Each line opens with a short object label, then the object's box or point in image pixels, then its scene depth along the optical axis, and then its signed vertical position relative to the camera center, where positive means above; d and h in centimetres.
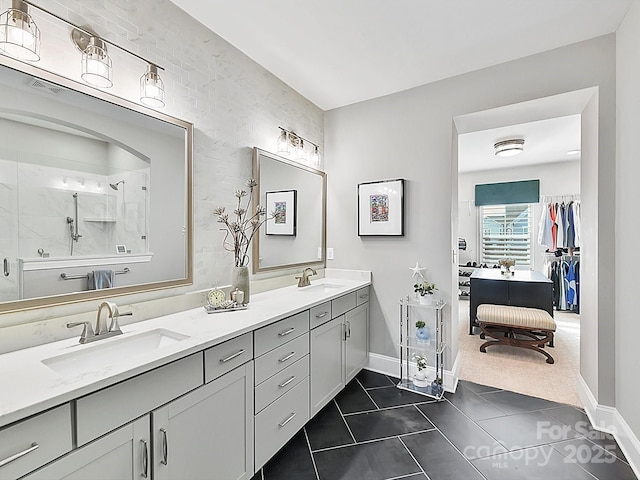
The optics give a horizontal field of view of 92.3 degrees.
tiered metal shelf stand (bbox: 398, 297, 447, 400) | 269 -100
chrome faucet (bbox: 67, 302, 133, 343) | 137 -40
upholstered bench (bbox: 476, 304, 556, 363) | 339 -101
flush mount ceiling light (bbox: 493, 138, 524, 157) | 432 +128
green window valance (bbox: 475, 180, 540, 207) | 596 +88
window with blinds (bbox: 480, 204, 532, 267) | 621 +7
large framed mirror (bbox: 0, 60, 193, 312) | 128 +22
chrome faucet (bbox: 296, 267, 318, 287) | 279 -38
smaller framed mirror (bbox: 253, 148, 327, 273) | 254 +23
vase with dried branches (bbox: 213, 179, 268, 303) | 209 +7
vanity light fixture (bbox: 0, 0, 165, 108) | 123 +85
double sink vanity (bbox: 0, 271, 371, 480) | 92 -62
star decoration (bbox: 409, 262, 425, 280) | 281 -31
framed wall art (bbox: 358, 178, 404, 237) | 293 +29
